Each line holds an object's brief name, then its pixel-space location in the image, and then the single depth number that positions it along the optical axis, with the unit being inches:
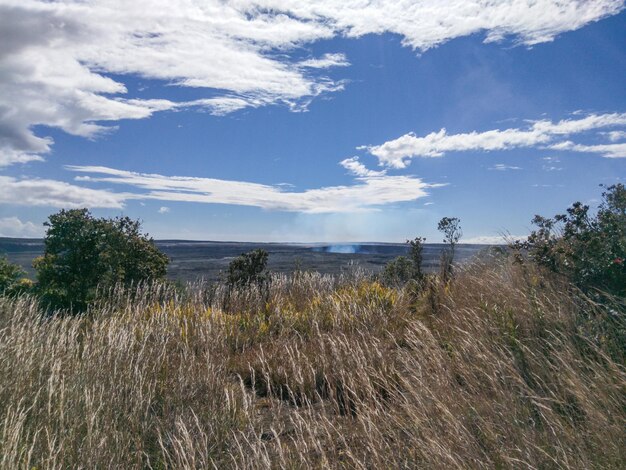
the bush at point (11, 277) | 438.6
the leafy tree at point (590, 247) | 230.4
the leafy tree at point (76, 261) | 398.9
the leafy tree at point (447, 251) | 370.4
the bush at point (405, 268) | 426.6
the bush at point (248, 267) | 449.9
